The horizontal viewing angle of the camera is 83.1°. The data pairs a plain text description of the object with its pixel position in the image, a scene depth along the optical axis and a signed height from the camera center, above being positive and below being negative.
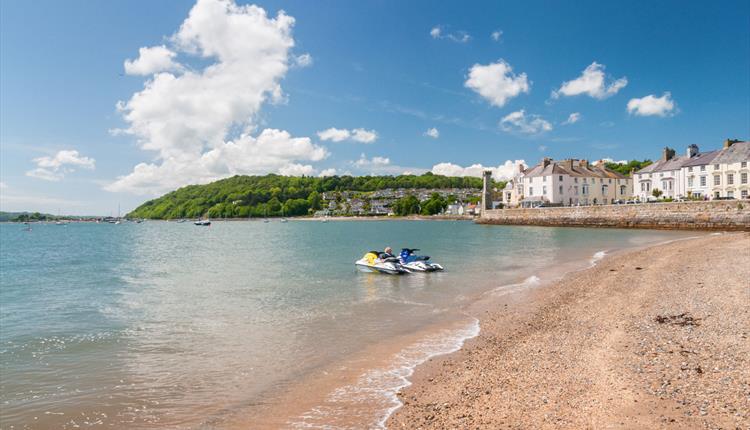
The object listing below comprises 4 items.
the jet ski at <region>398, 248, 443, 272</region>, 23.98 -2.94
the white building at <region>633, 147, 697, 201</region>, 65.32 +5.01
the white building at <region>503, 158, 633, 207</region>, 80.19 +4.95
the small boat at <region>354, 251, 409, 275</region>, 23.59 -2.96
